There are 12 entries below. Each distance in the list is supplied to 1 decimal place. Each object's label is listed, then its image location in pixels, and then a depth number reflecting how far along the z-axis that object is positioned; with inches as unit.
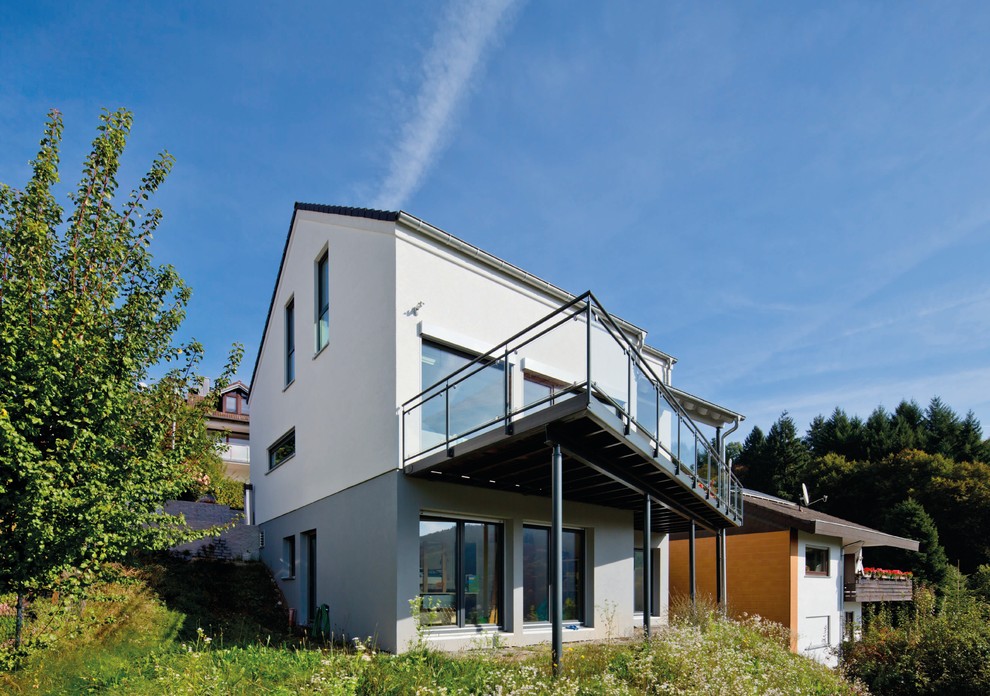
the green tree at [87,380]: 218.1
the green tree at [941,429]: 1638.8
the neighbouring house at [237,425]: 1243.8
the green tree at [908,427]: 1679.4
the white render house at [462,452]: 349.7
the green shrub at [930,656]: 477.1
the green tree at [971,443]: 1599.4
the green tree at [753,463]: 1716.3
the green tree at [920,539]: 1021.8
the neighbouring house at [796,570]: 711.1
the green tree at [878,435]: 1712.6
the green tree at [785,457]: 1632.6
